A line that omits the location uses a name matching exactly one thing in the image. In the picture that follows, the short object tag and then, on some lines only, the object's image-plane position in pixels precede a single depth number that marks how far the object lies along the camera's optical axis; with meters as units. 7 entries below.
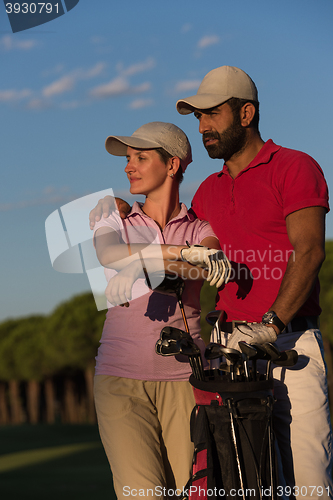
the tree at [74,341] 69.62
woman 6.77
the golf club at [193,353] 5.97
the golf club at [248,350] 5.55
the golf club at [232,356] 5.58
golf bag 5.66
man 6.63
